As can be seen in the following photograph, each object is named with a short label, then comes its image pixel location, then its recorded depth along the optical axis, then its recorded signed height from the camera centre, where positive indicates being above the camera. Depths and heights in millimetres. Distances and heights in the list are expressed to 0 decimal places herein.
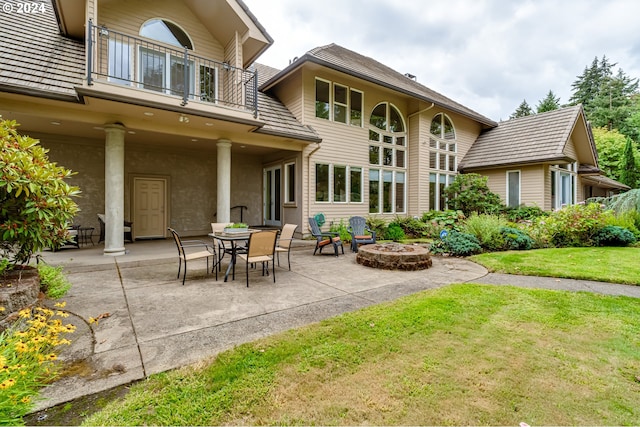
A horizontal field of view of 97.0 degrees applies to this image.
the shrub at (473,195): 13031 +958
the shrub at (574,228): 9117 -396
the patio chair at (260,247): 4992 -560
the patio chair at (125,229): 8659 -415
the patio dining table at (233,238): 5394 -428
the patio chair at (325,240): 7908 -651
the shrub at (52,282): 3889 -958
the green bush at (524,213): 12398 +120
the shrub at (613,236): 8766 -656
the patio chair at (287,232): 6399 -378
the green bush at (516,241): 8562 -763
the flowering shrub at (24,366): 1658 -1069
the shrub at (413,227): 11909 -479
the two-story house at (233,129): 6902 +2690
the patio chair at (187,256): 4961 -724
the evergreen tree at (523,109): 41344 +15652
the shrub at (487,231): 8477 -468
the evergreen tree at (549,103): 35031 +14336
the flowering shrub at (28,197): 3170 +226
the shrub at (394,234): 11117 -717
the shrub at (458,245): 7902 -828
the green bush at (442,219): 11271 -135
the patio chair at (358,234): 8692 -589
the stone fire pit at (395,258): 6262 -957
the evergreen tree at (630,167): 22641 +3947
